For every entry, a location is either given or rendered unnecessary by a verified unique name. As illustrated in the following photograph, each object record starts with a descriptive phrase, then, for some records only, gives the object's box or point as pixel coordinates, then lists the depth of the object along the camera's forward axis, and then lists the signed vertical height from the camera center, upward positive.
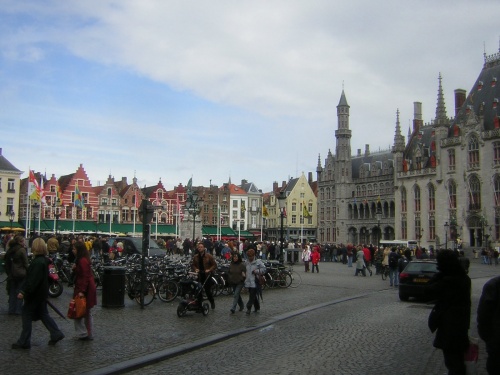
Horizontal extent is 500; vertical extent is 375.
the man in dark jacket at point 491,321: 5.57 -0.75
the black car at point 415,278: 19.28 -1.11
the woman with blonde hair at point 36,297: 9.88 -0.87
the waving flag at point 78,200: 62.25 +4.98
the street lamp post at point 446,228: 63.64 +2.04
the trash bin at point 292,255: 42.28 -0.70
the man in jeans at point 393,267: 25.80 -0.98
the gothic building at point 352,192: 85.62 +8.23
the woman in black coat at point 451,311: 6.80 -0.79
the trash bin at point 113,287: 15.59 -1.10
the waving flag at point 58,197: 62.29 +5.32
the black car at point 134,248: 29.47 -0.10
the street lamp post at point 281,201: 28.89 +2.29
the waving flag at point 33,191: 50.88 +4.91
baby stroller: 14.44 -1.35
